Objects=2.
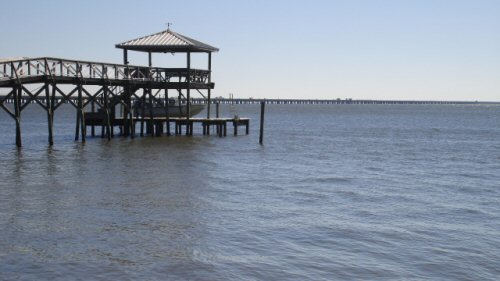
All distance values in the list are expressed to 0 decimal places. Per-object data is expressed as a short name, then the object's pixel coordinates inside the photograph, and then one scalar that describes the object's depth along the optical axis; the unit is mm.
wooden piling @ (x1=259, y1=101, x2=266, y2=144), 43641
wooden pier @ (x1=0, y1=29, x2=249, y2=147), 39131
